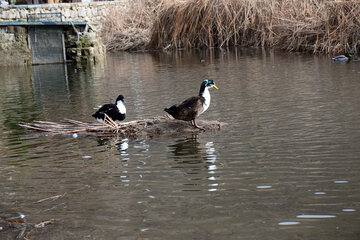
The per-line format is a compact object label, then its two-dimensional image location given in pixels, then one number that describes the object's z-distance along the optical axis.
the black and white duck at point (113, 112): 16.96
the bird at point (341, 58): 33.30
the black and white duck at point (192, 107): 15.37
